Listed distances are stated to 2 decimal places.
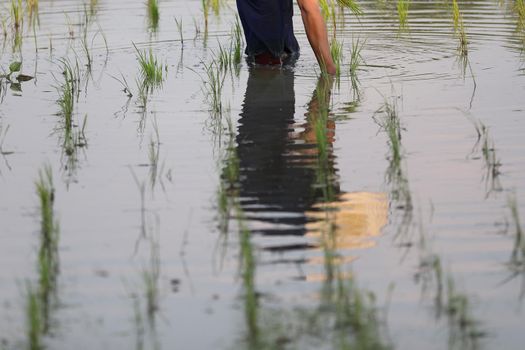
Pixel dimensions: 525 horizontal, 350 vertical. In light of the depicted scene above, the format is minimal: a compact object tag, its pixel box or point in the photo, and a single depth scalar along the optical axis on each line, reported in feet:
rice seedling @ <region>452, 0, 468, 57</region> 49.27
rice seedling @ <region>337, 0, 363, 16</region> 47.63
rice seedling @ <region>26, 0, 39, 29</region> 62.43
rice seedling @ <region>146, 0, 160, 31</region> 61.62
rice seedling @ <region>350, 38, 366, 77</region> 43.52
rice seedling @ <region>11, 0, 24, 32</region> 56.29
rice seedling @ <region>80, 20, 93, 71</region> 48.79
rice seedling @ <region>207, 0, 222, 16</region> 65.05
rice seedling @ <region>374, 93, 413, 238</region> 26.09
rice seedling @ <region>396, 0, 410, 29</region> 56.70
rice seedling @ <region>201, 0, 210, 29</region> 59.61
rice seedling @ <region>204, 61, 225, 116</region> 38.79
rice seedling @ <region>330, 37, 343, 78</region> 44.23
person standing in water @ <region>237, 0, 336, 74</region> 48.73
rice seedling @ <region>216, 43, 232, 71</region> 47.52
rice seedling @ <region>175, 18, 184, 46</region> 54.03
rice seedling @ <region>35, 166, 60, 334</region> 21.07
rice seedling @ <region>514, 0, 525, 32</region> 54.13
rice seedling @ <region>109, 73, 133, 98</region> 42.66
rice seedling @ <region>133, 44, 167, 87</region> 43.91
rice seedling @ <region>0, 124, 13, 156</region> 33.88
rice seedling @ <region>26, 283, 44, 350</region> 18.30
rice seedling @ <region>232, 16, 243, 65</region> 49.44
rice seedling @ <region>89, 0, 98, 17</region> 65.67
